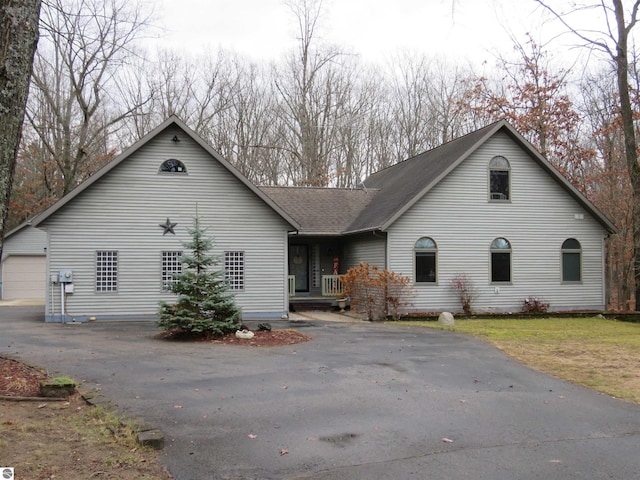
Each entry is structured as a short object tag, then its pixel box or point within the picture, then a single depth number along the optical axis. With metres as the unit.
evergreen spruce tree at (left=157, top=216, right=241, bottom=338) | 13.88
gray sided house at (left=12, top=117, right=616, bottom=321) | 18.72
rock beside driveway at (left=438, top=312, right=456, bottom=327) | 17.98
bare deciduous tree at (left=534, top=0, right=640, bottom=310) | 21.55
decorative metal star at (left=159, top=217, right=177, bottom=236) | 19.27
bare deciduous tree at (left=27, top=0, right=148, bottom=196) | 32.09
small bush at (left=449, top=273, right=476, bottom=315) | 20.97
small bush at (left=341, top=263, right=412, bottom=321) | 19.86
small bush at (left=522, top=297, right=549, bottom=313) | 21.55
